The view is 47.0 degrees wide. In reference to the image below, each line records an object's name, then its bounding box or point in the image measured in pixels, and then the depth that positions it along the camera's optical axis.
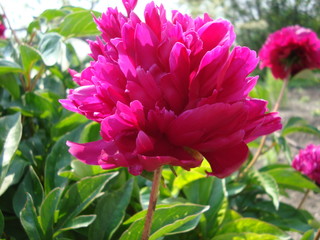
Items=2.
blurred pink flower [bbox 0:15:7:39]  1.59
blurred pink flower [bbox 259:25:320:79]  1.22
